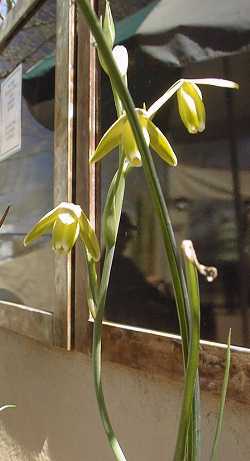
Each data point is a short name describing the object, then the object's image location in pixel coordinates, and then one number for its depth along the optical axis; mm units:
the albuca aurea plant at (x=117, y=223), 269
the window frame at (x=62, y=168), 909
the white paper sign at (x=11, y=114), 1239
